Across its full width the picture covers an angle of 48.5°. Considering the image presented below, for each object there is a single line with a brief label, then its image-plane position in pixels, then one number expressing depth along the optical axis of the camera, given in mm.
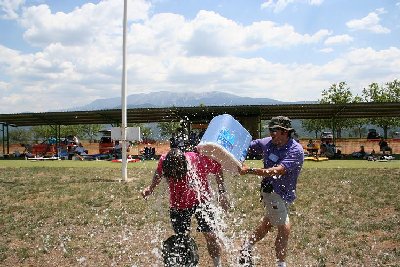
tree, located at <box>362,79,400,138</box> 56125
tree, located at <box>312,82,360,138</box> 56625
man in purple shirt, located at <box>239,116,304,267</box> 4879
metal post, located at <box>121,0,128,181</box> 13469
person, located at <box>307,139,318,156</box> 24741
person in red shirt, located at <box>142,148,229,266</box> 4801
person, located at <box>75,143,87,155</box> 27766
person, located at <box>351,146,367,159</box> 24469
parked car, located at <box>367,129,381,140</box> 33906
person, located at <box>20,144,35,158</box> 29281
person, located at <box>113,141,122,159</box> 26222
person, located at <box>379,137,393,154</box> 23406
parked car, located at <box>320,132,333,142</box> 28714
